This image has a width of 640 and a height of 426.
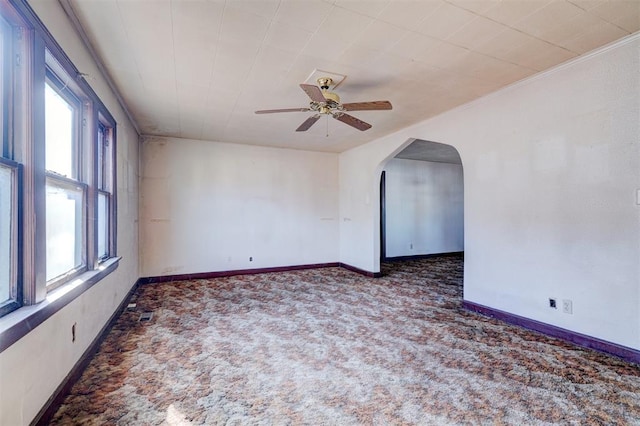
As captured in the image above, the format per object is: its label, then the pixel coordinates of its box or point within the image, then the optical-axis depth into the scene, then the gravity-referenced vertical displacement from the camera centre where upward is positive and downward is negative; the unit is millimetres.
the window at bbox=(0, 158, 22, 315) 1551 -105
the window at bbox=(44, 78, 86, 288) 2092 +194
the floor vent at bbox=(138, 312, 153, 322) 3604 -1203
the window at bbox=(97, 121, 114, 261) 3379 +287
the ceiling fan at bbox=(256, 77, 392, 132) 2793 +1075
